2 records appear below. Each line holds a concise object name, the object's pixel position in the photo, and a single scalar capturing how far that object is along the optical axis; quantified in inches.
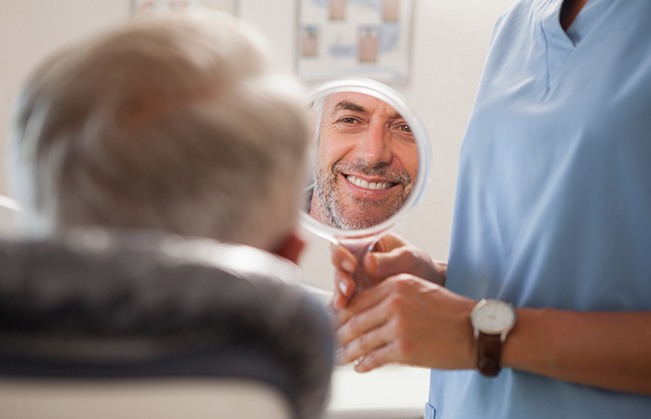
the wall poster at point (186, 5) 107.0
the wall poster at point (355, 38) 105.3
